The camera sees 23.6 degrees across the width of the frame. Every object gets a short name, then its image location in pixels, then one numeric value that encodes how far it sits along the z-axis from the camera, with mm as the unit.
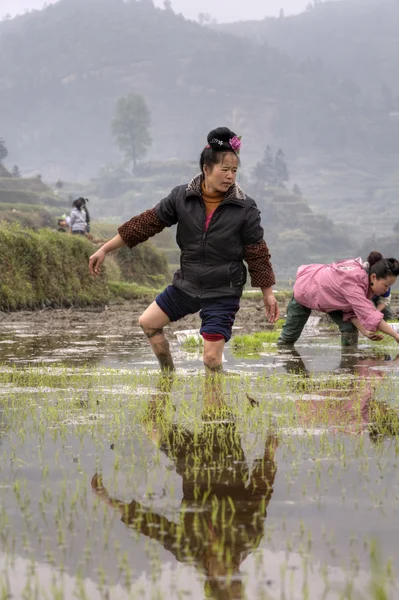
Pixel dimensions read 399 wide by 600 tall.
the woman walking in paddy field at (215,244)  6949
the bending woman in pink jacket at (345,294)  9641
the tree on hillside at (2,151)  157000
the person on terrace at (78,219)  26859
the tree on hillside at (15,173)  131250
